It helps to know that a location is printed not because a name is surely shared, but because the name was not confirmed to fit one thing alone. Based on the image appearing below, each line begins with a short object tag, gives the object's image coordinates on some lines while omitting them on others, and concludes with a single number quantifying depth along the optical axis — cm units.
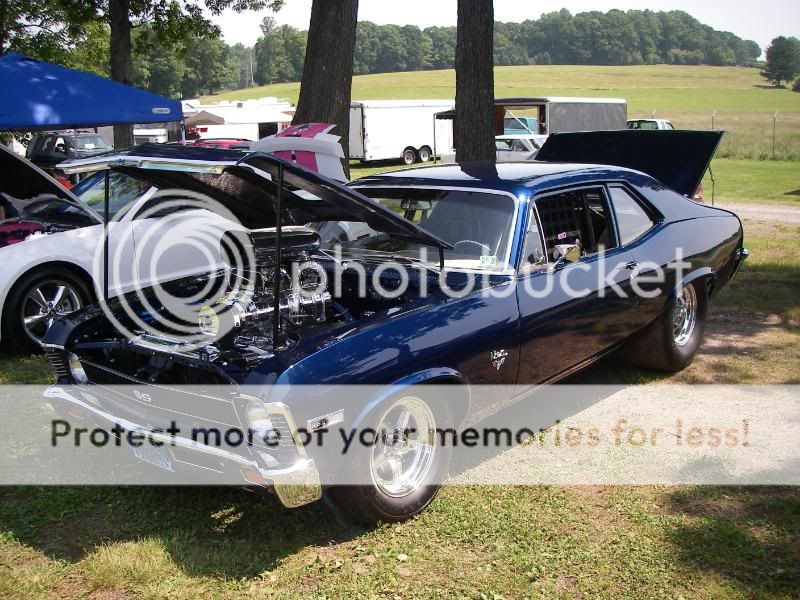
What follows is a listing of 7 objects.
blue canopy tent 885
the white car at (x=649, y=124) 2575
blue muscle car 334
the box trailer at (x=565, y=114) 2659
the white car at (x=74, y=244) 611
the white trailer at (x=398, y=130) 2877
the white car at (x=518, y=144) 2191
